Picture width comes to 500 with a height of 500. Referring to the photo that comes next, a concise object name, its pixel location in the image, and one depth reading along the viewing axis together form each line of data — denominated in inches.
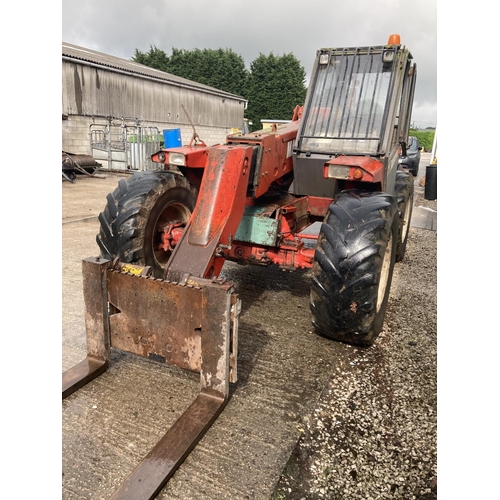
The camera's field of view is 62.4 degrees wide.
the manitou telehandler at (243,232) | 102.5
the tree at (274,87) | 1975.9
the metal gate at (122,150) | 653.3
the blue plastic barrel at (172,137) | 554.3
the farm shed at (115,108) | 656.4
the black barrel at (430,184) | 488.4
